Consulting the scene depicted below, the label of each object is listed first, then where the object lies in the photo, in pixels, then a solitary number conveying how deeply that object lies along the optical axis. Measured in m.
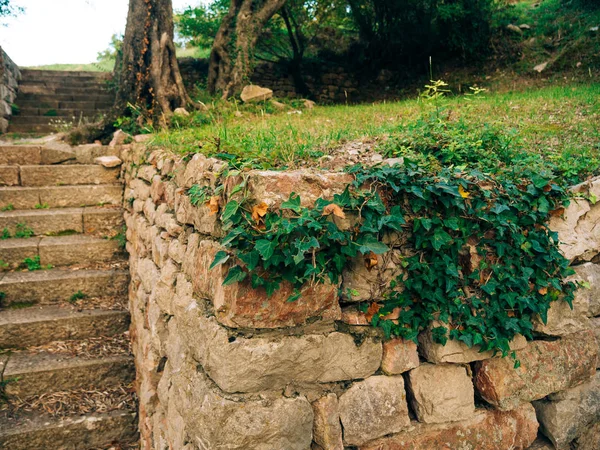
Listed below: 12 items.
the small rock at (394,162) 2.26
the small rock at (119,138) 6.36
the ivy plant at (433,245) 1.87
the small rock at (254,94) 7.68
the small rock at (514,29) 12.13
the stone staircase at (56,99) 9.39
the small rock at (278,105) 7.63
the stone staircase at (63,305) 3.70
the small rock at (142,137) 5.62
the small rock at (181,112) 6.72
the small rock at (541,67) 10.55
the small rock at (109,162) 5.96
